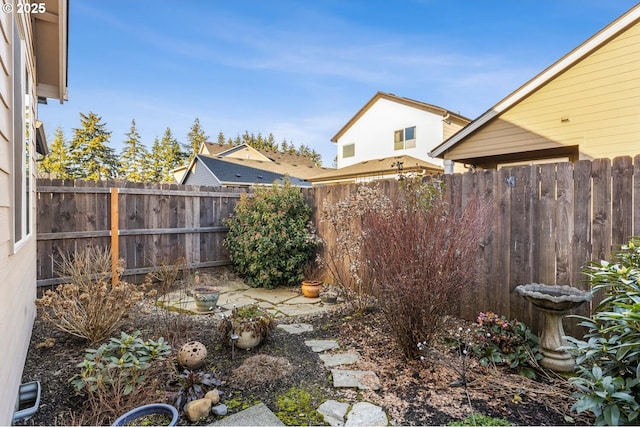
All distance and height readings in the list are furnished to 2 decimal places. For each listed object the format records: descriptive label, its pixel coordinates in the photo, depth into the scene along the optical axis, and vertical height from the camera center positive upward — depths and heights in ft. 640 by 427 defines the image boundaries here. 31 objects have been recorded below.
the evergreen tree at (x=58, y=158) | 72.08 +11.77
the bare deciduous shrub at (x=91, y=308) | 9.95 -3.12
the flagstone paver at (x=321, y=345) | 10.33 -4.44
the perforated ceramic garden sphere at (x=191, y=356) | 8.54 -3.89
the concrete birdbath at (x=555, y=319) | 8.32 -2.98
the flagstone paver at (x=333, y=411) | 6.67 -4.35
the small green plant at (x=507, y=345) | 8.87 -3.89
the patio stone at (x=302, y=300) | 16.03 -4.57
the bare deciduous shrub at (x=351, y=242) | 13.52 -1.44
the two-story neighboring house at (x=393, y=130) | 44.80 +12.40
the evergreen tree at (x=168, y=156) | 97.83 +16.72
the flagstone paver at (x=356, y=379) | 8.02 -4.37
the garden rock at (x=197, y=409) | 6.64 -4.16
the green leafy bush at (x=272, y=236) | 18.21 -1.51
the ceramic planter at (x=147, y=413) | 6.17 -4.07
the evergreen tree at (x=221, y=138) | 151.84 +33.90
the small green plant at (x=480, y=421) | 6.35 -4.20
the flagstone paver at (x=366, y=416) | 6.59 -4.34
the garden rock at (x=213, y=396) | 7.11 -4.14
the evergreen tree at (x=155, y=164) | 97.35 +13.89
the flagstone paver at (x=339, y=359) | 9.32 -4.42
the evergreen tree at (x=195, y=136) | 119.55 +27.92
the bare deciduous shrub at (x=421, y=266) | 8.80 -1.57
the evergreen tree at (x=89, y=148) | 78.59 +15.21
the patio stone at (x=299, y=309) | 14.29 -4.56
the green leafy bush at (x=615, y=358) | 5.52 -2.91
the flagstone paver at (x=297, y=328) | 11.96 -4.50
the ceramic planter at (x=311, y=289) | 16.80 -4.11
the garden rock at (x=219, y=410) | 6.83 -4.26
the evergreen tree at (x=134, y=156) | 95.35 +16.04
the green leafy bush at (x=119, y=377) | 6.67 -3.72
